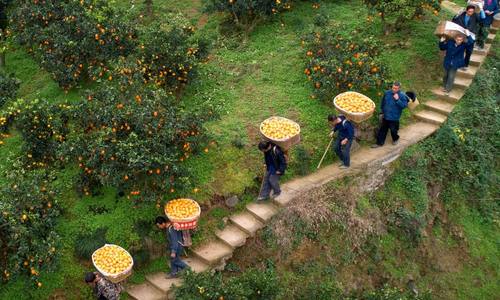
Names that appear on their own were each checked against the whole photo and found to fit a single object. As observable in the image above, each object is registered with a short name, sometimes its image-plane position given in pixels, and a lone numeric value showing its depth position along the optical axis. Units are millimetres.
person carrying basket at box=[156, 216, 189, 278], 9031
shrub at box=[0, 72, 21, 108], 11070
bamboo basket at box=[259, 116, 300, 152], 9591
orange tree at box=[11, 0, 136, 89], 12031
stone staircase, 9438
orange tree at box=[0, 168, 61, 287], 8492
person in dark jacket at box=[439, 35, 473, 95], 11914
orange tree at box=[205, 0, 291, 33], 13961
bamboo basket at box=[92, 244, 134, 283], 8445
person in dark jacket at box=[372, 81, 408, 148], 10727
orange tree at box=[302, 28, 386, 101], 11484
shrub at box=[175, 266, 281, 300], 8367
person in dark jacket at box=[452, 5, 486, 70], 12477
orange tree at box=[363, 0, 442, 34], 12849
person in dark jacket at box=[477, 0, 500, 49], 13380
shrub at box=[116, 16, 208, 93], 11723
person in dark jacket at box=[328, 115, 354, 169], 10367
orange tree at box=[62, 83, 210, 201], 9055
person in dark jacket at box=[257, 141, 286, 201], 9672
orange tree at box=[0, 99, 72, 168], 10258
